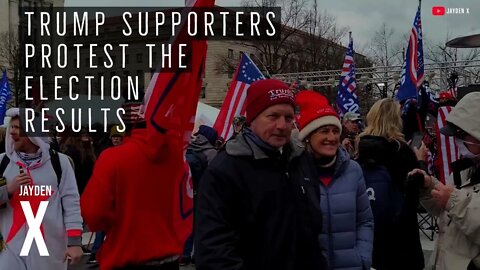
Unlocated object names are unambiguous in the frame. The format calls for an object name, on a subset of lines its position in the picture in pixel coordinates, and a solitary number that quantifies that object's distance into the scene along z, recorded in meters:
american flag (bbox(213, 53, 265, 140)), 10.08
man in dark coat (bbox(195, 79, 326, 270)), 2.58
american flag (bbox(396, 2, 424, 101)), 8.44
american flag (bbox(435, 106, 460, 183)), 6.77
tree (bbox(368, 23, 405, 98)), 41.94
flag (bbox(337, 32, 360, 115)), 11.58
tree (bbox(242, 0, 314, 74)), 40.69
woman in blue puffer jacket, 3.36
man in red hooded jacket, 3.45
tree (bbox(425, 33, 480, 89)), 19.52
